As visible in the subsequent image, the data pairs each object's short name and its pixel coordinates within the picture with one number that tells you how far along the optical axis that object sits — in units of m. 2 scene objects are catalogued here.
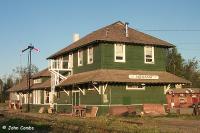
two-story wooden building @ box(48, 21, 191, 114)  29.25
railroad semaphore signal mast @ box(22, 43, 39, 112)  41.88
